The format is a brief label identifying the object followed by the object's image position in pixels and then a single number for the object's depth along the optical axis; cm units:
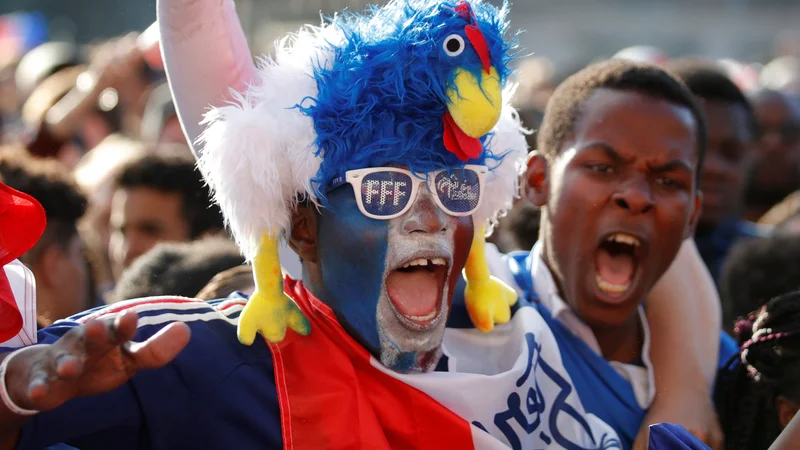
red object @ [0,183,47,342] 435
